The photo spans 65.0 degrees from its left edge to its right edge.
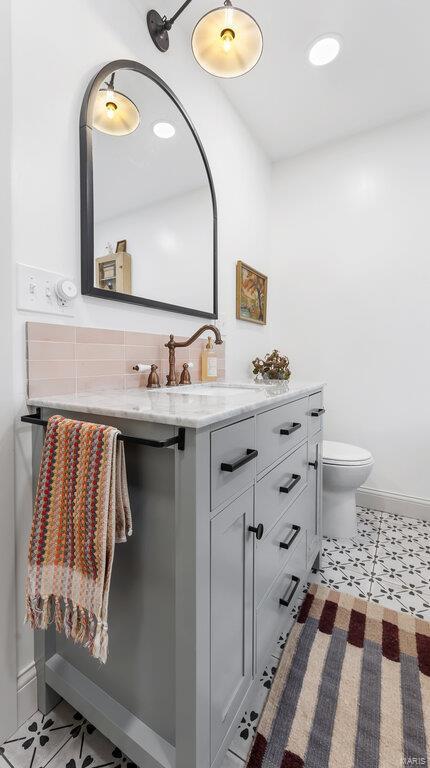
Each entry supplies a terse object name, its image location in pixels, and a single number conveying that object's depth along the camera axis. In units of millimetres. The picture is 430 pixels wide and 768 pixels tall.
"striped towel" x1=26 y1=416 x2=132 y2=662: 716
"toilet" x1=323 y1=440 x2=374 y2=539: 1869
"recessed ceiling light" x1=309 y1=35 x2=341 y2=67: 1671
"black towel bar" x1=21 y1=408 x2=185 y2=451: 655
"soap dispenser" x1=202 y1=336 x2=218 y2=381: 1742
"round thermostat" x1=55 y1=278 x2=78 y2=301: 1040
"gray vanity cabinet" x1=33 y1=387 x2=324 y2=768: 703
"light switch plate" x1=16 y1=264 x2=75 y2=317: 954
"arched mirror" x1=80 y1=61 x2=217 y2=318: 1149
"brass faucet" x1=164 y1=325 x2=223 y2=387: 1427
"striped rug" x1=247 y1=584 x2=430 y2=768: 902
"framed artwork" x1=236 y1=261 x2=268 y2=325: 2166
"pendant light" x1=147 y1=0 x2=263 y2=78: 1260
